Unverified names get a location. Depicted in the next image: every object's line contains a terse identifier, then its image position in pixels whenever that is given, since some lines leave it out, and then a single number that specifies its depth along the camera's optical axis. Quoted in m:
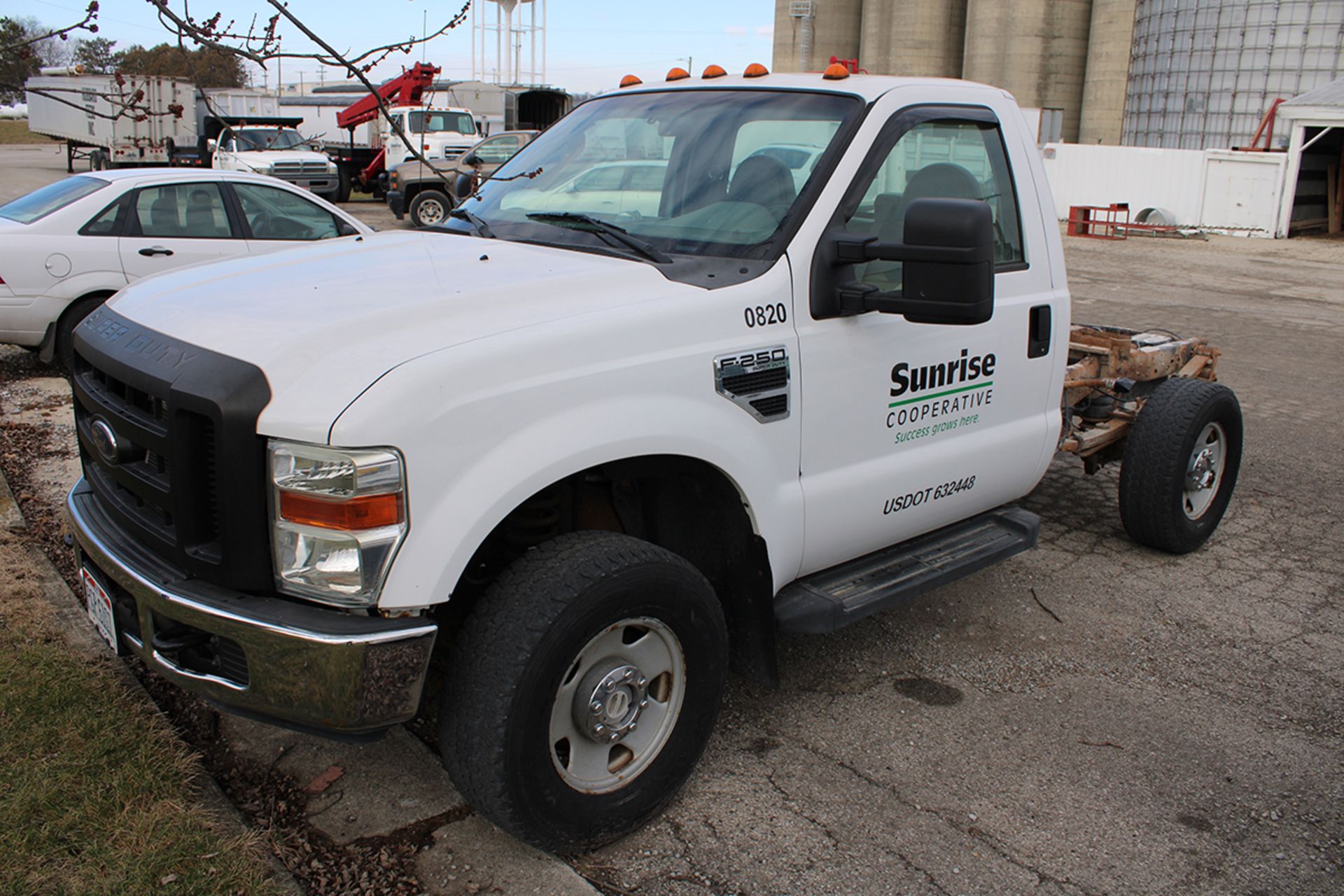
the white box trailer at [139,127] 28.06
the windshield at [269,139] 25.47
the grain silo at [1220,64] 28.50
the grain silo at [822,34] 43.81
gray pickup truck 20.34
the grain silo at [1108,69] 34.66
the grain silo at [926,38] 38.59
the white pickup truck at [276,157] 23.56
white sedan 8.42
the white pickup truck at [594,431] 2.56
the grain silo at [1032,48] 35.44
